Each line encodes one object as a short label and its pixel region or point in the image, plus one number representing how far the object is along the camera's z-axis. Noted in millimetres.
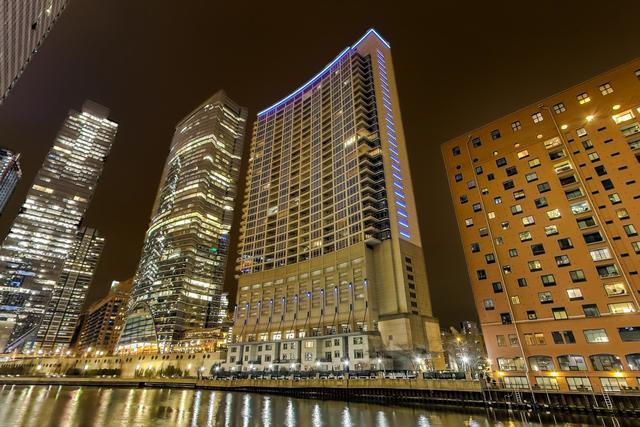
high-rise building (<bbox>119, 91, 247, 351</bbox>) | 174875
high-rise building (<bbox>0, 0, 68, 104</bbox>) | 55647
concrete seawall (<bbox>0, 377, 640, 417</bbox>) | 44594
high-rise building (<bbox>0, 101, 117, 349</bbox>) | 189500
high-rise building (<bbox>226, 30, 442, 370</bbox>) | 95438
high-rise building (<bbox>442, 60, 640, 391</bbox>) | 52000
